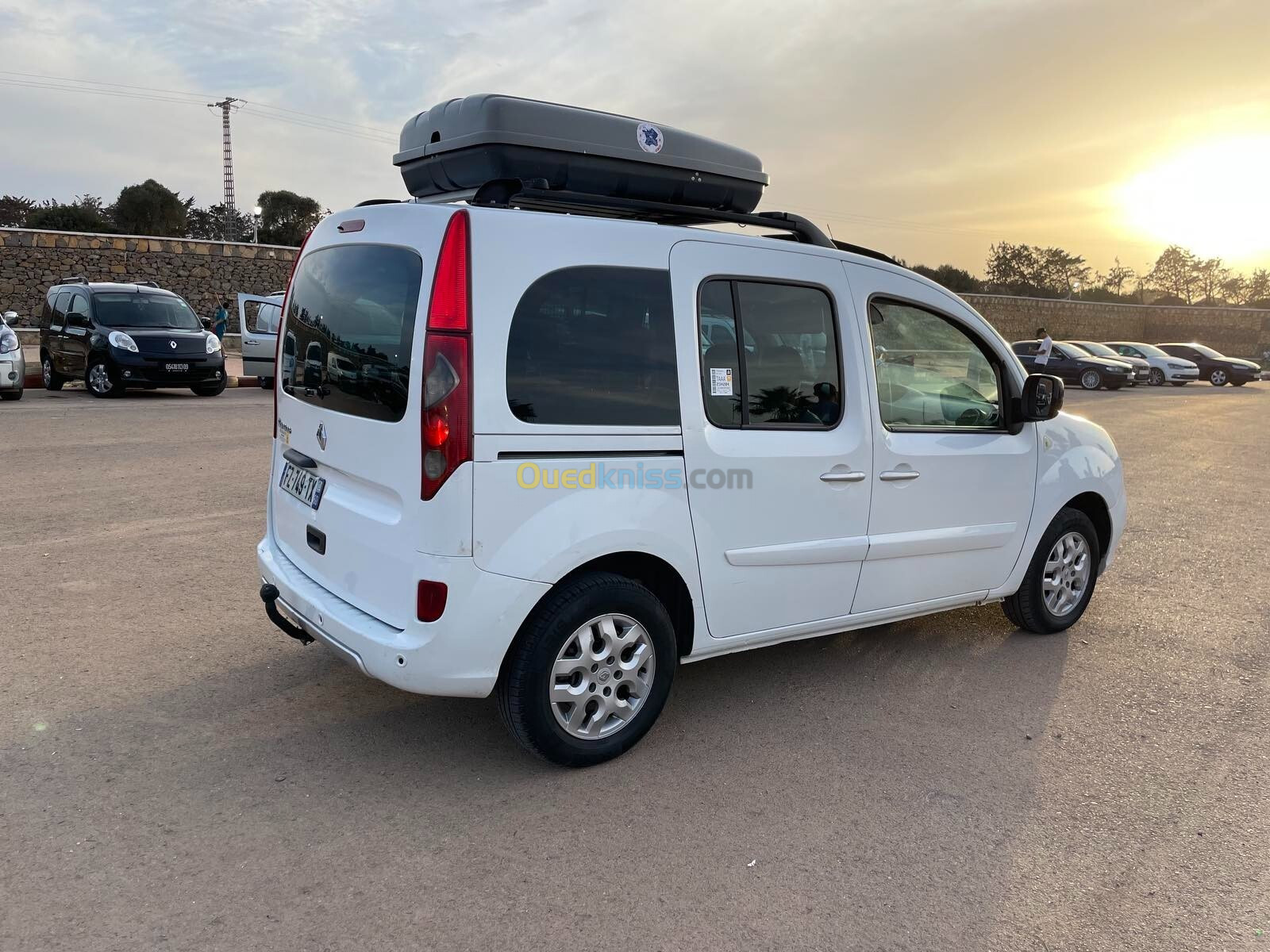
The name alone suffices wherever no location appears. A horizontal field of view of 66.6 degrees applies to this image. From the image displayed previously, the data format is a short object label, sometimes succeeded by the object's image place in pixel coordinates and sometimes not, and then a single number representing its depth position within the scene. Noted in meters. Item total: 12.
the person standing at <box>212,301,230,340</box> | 25.11
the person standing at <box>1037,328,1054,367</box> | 24.80
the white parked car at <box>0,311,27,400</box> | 13.73
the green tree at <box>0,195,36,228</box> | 47.94
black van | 14.77
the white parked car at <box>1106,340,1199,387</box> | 30.44
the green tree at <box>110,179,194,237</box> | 49.88
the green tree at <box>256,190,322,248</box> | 55.28
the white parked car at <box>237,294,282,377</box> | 17.48
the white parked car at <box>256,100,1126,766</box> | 3.07
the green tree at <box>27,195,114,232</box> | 45.62
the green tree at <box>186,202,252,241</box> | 55.94
